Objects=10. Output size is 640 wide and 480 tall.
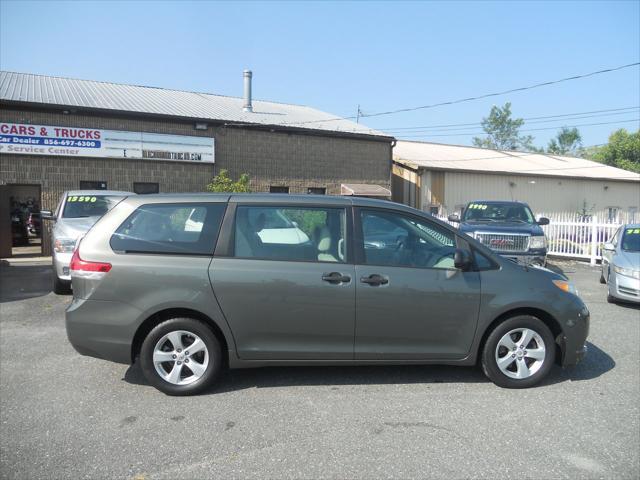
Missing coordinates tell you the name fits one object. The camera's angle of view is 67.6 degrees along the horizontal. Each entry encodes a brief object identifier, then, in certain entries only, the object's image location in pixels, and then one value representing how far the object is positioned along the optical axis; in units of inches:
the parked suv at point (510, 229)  380.8
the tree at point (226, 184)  651.5
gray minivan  157.3
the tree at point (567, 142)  3196.4
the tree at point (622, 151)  1895.9
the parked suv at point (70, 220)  319.0
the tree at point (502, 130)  2942.9
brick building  582.6
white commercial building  941.8
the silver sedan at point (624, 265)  298.4
